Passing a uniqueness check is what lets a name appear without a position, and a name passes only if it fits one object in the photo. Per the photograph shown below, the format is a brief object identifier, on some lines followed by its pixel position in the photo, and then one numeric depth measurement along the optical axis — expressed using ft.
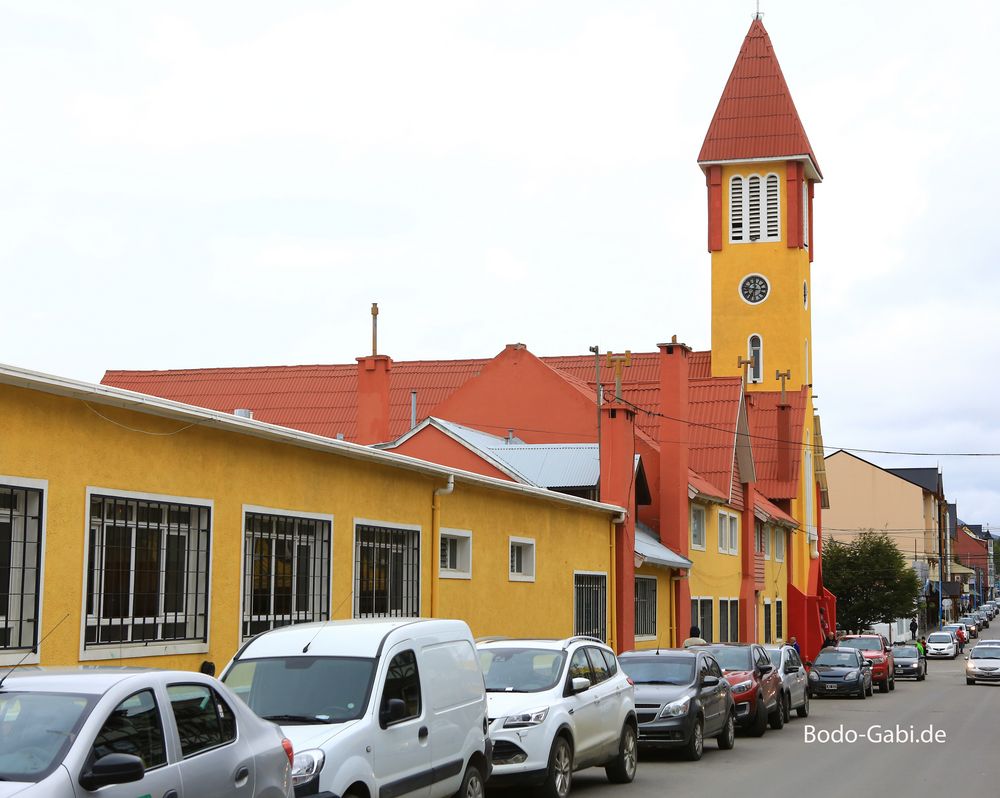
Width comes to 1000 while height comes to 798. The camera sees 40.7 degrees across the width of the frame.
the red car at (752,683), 71.97
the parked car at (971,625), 329.11
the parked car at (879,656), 126.72
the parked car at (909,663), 153.38
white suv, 43.21
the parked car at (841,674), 111.86
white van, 31.14
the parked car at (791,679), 82.05
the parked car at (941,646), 226.58
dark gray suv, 58.18
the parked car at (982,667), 144.56
